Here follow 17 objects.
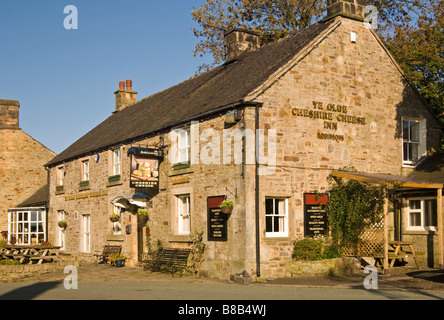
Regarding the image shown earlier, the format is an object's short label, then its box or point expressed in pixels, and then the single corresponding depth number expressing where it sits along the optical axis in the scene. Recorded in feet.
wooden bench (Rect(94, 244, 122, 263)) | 74.40
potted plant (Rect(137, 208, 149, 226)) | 66.60
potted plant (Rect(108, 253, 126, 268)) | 70.91
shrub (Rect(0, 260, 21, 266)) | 72.09
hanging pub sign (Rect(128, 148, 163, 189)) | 61.77
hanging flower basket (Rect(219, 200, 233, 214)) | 51.88
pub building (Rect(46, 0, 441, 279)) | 52.75
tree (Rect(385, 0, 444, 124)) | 70.18
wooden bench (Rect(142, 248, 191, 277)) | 57.57
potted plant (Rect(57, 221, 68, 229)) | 90.74
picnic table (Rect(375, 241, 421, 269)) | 55.26
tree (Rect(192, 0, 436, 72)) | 92.07
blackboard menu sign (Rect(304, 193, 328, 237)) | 55.26
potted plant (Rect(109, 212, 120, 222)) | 74.59
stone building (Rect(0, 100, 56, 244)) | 108.78
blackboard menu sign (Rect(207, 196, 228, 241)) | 53.98
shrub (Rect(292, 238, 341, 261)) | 53.31
